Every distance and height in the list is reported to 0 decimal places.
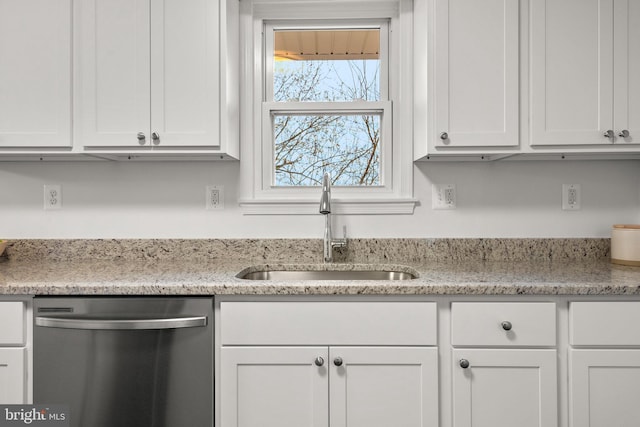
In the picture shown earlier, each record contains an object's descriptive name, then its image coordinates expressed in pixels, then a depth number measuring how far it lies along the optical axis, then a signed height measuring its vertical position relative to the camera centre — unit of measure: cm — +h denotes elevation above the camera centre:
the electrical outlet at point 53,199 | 208 +9
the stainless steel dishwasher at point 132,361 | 142 -49
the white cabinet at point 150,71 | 174 +61
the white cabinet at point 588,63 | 172 +63
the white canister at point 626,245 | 183 -13
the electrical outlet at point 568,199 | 205 +9
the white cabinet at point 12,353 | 145 -47
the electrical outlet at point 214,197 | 208 +10
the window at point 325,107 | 208 +55
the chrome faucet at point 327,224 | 185 -3
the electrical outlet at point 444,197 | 206 +10
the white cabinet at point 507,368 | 142 -52
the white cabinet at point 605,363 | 142 -50
